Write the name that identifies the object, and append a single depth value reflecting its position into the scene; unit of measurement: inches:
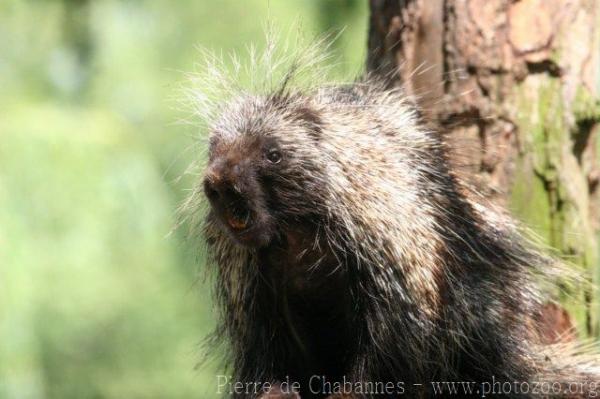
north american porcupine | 239.0
